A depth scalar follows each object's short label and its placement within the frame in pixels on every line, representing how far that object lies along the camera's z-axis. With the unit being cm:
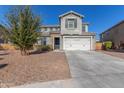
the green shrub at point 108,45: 1373
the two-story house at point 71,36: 1138
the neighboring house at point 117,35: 1271
